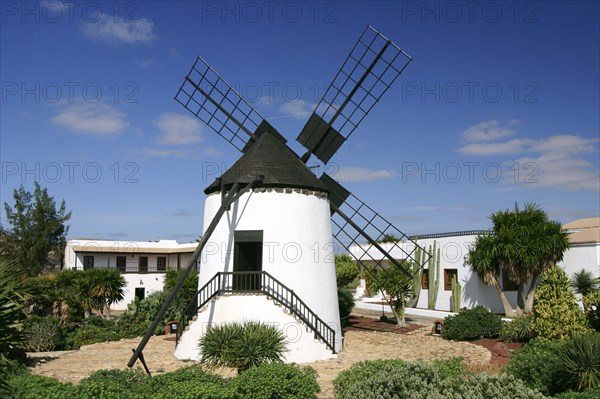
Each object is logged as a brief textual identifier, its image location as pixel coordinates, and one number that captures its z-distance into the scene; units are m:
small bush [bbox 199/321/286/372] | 11.99
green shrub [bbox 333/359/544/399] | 6.66
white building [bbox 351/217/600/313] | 23.36
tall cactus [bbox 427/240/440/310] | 28.83
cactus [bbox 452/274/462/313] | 26.66
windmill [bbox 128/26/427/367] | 13.91
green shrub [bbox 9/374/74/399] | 7.61
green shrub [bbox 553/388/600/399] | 8.23
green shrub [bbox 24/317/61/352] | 17.33
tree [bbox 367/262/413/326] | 21.25
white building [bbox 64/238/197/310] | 38.47
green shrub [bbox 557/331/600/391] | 9.21
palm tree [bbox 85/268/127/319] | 24.94
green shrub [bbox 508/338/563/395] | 9.84
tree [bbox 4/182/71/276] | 43.25
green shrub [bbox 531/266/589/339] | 14.31
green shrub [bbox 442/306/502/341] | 17.77
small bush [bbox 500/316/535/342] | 16.92
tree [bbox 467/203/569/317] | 21.81
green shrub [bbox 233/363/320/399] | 8.23
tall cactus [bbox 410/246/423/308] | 29.28
